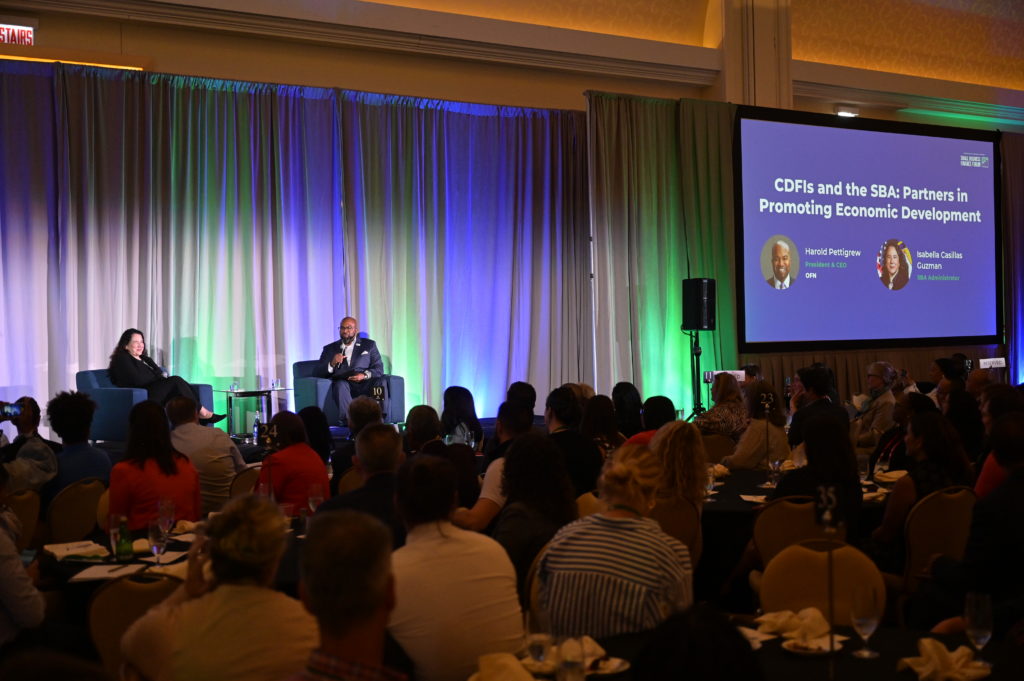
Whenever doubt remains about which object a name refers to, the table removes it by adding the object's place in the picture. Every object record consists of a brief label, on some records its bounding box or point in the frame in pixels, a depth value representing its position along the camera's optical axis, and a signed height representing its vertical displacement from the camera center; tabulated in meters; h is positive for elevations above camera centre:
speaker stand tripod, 10.73 -0.44
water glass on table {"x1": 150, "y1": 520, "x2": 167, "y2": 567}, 3.44 -0.69
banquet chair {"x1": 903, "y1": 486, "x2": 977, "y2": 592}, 3.88 -0.81
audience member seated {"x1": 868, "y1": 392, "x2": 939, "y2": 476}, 5.37 -0.64
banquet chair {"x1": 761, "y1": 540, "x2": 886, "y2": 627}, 2.88 -0.74
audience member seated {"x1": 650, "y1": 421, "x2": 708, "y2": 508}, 3.97 -0.54
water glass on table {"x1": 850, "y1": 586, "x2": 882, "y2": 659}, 2.28 -0.73
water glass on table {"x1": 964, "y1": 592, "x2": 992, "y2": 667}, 2.19 -0.66
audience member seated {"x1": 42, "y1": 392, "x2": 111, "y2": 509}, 4.81 -0.52
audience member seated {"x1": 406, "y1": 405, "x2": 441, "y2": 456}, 4.88 -0.46
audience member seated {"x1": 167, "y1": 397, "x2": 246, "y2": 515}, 5.13 -0.58
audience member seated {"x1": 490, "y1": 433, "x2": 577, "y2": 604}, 3.30 -0.56
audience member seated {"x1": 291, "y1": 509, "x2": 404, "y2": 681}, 1.74 -0.45
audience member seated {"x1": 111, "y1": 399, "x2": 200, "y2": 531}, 4.19 -0.58
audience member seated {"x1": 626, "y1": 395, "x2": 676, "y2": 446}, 6.22 -0.53
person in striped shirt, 2.52 -0.63
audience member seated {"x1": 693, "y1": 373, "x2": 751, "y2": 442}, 6.38 -0.56
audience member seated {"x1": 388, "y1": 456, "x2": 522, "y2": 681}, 2.46 -0.65
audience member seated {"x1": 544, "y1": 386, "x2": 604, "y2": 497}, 4.61 -0.59
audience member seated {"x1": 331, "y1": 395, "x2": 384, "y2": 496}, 5.27 -0.45
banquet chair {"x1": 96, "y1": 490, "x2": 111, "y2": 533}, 4.26 -0.74
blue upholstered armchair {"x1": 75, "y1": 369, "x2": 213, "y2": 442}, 8.14 -0.53
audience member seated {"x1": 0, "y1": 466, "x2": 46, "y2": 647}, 2.92 -0.76
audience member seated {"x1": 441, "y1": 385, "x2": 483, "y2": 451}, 6.55 -0.55
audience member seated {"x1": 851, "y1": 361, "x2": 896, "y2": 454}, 6.98 -0.63
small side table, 9.01 -0.63
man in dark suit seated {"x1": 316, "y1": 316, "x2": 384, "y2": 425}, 9.19 -0.29
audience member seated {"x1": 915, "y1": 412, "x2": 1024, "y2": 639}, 2.91 -0.68
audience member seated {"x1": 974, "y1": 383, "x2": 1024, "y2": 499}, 4.97 -0.41
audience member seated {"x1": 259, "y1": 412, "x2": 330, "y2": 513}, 4.52 -0.62
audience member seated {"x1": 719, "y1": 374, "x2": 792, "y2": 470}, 5.44 -0.60
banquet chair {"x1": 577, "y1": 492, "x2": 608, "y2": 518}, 4.03 -0.71
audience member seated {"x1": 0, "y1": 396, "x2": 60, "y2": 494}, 4.88 -0.58
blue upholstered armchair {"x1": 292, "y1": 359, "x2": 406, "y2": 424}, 9.16 -0.53
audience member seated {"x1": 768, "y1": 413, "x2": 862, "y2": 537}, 3.99 -0.53
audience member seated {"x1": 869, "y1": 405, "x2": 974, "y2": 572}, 4.16 -0.64
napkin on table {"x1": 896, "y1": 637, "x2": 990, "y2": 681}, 2.13 -0.75
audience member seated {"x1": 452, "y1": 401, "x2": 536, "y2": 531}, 3.99 -0.71
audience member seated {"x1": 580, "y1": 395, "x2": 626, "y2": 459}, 5.39 -0.51
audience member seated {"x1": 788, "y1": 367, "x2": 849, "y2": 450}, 6.17 -0.46
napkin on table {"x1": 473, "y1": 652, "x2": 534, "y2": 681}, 2.12 -0.73
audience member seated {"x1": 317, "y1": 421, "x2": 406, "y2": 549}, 3.37 -0.50
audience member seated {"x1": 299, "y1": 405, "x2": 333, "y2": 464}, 6.21 -0.57
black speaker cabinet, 10.51 +0.26
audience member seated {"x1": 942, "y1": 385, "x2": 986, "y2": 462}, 5.67 -0.59
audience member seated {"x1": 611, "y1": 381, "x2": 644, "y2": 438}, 6.70 -0.54
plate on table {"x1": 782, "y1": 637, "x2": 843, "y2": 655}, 2.32 -0.76
